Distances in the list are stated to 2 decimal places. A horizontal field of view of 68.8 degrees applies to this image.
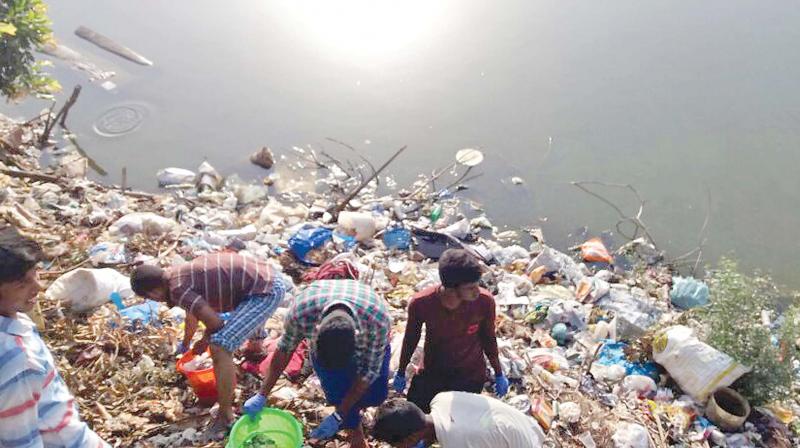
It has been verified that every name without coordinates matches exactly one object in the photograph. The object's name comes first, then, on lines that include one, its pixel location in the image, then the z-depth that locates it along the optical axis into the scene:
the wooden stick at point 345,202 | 5.77
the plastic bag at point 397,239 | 5.46
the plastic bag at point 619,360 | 3.96
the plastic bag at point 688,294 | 5.09
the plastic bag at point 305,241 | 4.91
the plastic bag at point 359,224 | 5.44
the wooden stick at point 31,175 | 5.30
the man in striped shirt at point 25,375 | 1.64
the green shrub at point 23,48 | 5.31
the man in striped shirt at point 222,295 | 2.73
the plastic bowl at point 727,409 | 3.53
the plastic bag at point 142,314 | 3.61
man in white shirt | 2.14
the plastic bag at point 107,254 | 4.24
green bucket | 2.70
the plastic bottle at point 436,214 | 6.18
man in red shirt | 2.57
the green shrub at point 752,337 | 3.55
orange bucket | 3.08
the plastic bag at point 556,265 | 5.32
